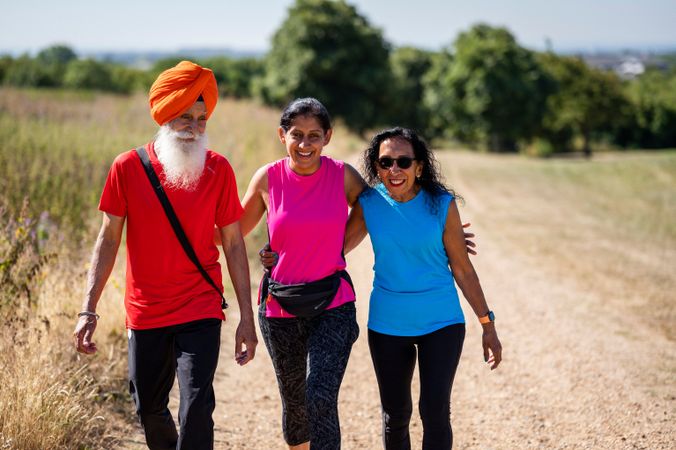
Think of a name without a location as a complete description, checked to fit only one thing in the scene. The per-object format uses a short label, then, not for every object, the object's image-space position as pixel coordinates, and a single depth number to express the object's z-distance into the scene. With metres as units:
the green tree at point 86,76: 38.50
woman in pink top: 3.51
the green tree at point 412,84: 54.55
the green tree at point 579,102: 47.16
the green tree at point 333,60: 38.47
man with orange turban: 3.21
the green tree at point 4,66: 30.04
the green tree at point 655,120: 57.69
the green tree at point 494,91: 44.16
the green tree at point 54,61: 37.09
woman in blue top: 3.47
